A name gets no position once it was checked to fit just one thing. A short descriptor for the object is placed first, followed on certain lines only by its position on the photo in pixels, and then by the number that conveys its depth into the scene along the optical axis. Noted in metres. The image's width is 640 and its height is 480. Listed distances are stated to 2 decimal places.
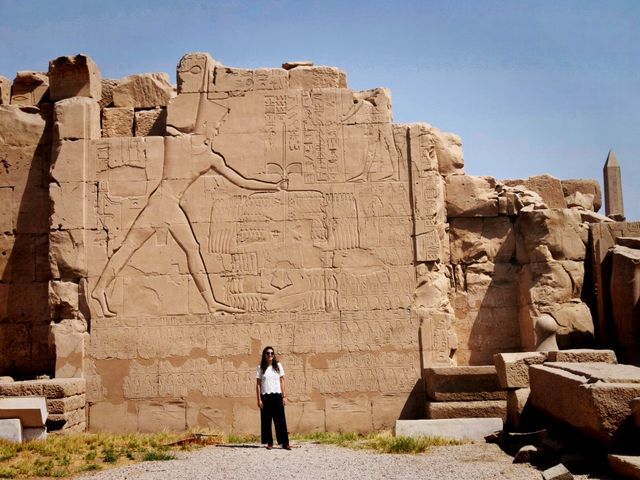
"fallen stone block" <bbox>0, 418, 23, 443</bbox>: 9.51
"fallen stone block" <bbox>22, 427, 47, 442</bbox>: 9.71
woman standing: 9.62
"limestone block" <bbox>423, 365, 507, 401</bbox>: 10.47
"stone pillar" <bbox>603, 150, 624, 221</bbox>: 18.64
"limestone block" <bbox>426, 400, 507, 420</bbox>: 10.27
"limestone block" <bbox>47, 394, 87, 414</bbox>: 10.58
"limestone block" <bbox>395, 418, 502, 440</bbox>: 9.66
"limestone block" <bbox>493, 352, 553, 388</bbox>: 9.41
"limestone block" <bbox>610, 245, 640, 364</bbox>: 11.02
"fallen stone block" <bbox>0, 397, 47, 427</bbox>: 9.67
